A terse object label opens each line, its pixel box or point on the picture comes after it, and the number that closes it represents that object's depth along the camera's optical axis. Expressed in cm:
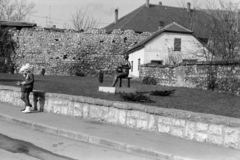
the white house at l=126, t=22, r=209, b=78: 3347
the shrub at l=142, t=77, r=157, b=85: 2400
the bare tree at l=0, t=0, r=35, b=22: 4831
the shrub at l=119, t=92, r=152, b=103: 1187
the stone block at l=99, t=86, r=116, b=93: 1372
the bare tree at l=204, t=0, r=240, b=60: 2096
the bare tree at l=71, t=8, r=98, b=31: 5972
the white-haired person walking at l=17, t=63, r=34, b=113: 1184
